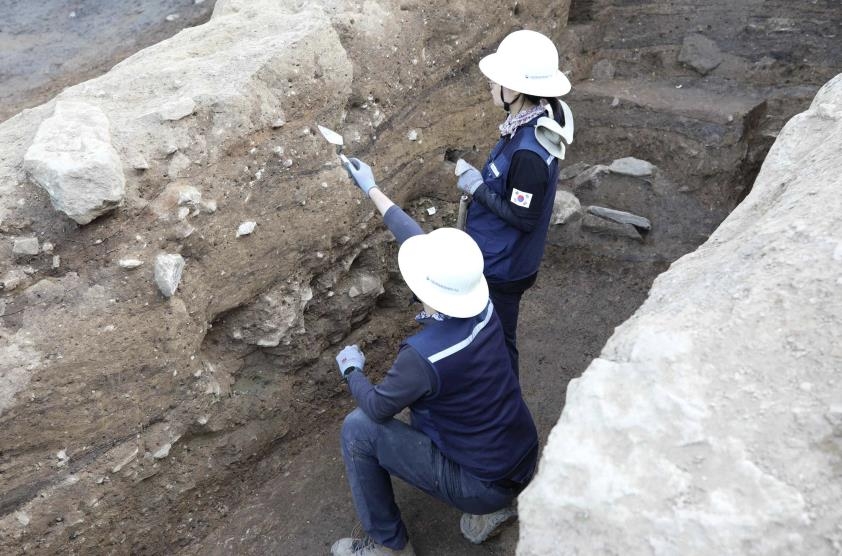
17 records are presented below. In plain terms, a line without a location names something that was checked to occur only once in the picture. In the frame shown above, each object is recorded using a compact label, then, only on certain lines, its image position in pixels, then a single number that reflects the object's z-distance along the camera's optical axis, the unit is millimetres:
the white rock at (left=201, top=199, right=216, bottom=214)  2957
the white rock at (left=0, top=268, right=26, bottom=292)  2594
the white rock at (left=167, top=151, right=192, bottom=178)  2893
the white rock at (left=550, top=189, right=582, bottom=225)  4664
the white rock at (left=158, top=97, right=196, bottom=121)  2914
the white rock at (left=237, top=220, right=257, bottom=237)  3096
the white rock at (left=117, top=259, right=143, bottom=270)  2768
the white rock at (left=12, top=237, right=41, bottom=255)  2604
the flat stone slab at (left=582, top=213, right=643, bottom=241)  4602
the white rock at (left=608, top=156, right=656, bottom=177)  4895
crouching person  2346
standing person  2869
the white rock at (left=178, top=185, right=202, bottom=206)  2887
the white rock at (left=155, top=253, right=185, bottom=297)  2834
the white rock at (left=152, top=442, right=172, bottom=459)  3002
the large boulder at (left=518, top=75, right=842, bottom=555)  1563
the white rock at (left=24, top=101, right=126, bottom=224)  2578
